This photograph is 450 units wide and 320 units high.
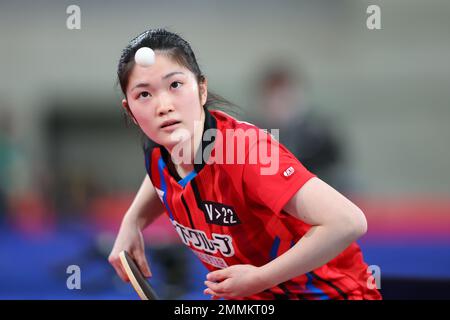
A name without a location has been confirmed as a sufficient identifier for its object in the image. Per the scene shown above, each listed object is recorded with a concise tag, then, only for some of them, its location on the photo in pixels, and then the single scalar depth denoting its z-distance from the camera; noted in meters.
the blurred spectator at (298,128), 4.64
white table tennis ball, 3.58
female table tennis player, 3.53
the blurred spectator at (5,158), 8.31
